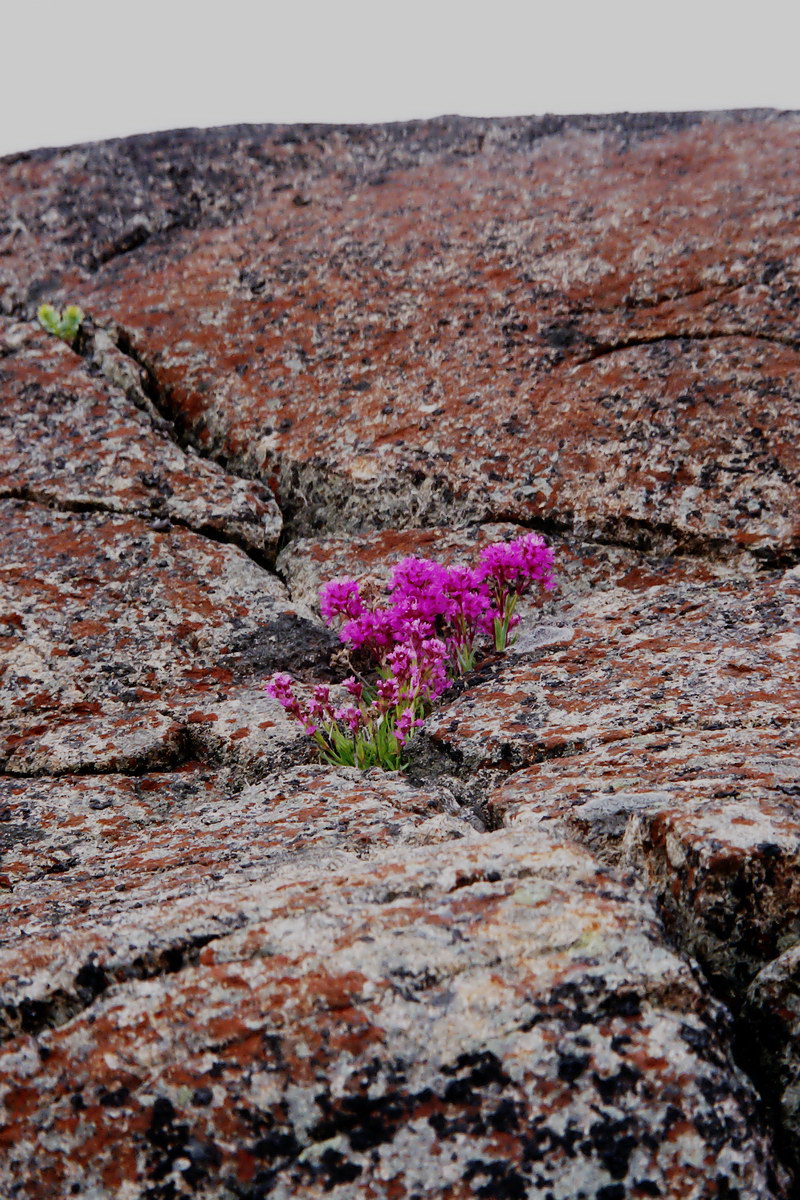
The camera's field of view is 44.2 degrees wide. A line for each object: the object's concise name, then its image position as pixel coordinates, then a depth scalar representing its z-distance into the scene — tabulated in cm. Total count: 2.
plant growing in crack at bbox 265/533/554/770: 463
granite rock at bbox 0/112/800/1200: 242
